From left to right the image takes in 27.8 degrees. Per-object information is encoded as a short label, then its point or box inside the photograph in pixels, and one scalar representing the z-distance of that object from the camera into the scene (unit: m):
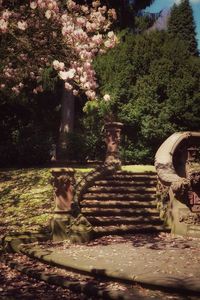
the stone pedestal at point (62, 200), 9.95
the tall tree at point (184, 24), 29.72
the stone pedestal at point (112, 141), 16.30
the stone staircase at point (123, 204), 10.95
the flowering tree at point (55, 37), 8.49
